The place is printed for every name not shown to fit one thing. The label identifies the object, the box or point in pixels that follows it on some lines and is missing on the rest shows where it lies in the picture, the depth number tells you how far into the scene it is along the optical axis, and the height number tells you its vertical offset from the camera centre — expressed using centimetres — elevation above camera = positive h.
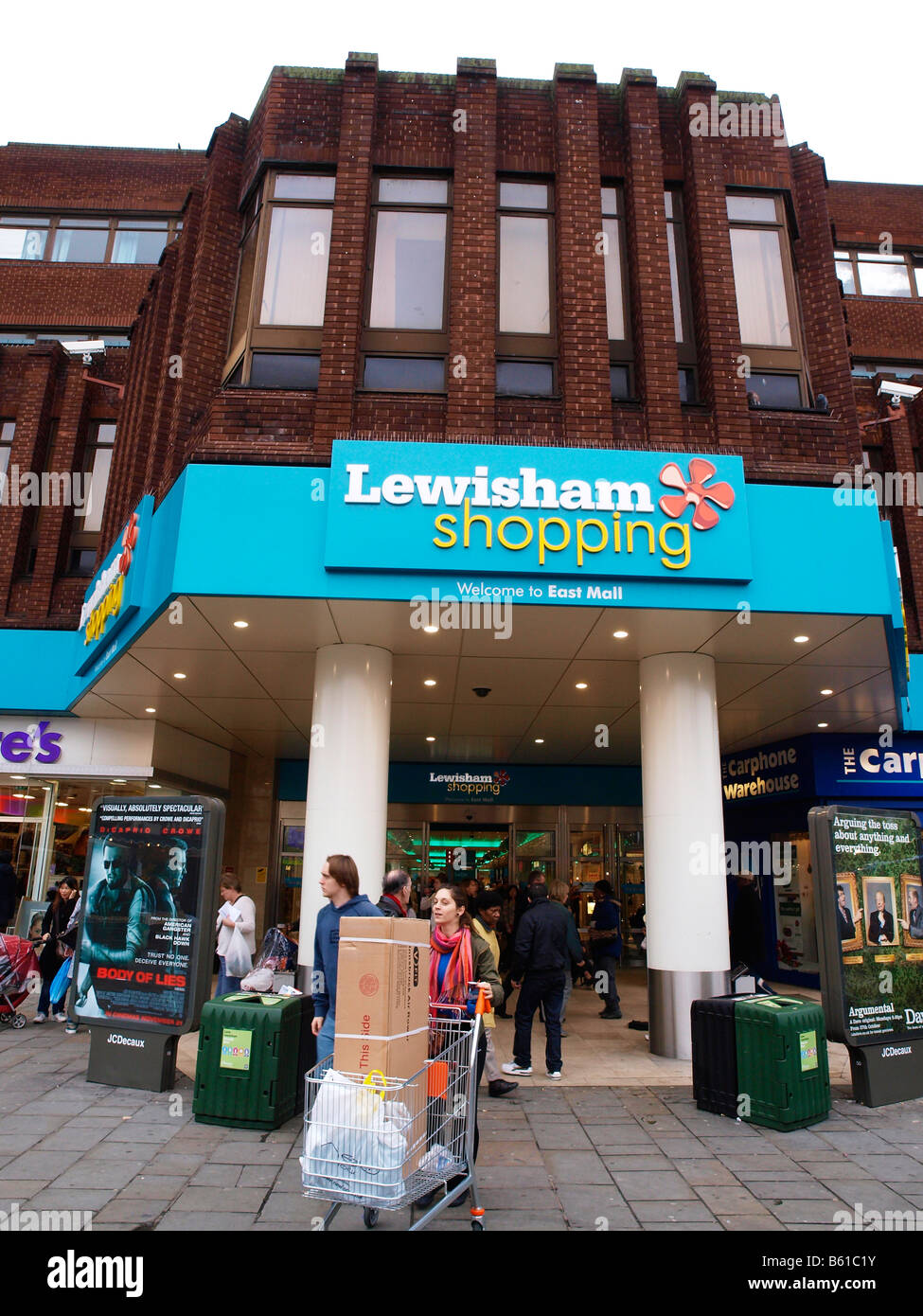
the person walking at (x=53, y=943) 1025 -76
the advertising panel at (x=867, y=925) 704 -22
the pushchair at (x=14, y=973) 984 -110
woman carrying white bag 884 -60
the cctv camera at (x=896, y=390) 1691 +999
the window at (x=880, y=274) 2131 +1551
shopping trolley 395 -122
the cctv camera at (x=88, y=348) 1758 +1092
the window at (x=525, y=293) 998 +716
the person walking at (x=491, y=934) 646 -39
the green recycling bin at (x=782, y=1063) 630 -124
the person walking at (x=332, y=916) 558 -20
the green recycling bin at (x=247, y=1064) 615 -131
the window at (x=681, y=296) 1030 +734
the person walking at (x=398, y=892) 679 -4
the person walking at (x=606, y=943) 1136 -70
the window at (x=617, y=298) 1020 +719
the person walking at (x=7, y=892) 1140 -18
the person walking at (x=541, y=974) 777 -75
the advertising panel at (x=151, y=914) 714 -28
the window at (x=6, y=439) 1744 +893
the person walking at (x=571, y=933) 801 -40
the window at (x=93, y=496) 1666 +762
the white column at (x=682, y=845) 878 +51
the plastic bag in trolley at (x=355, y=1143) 394 -119
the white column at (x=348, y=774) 886 +118
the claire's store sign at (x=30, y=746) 1422 +218
